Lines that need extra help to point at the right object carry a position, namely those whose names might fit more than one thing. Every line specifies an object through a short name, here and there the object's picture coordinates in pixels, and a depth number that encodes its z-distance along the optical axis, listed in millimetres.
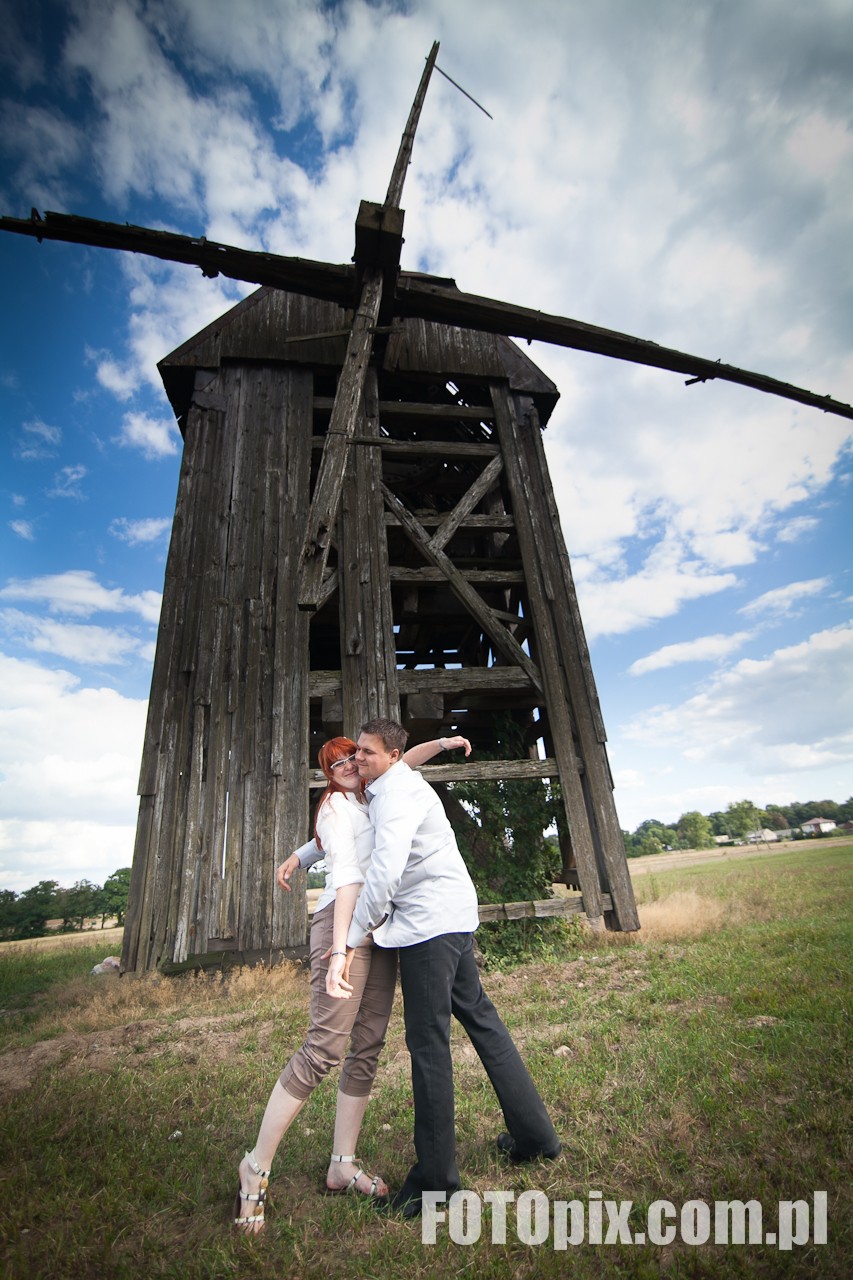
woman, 2375
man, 2432
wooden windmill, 6684
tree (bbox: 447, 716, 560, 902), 7945
